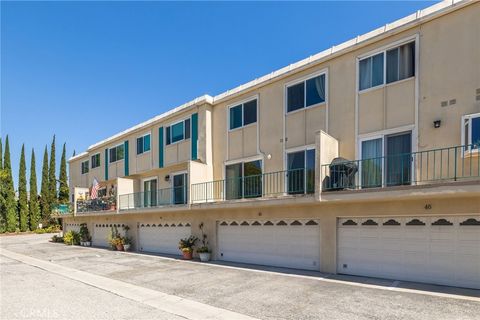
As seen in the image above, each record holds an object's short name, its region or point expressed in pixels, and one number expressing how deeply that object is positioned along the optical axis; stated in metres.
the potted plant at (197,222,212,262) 14.96
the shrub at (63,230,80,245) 25.98
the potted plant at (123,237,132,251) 20.25
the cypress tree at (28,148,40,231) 42.16
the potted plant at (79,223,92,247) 25.12
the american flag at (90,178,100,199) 24.01
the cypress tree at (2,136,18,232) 39.62
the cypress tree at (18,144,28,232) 41.10
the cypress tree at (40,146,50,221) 43.48
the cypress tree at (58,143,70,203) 46.00
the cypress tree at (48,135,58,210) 44.74
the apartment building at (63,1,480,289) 9.09
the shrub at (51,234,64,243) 28.78
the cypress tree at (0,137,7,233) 39.31
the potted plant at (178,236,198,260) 15.63
